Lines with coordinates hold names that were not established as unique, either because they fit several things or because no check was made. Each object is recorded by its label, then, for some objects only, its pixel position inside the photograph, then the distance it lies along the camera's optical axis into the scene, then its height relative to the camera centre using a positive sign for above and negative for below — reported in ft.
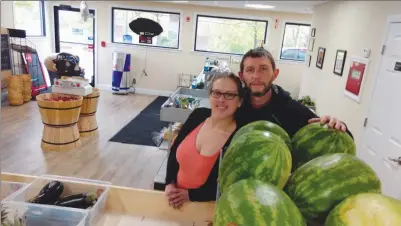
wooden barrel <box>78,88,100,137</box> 14.80 -4.38
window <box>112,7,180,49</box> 26.94 +0.79
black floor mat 16.20 -5.73
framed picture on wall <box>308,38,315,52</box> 19.58 +0.31
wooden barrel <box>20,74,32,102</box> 20.85 -4.42
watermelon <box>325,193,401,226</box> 1.39 -0.77
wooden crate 3.49 -2.06
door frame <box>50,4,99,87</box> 27.14 -0.20
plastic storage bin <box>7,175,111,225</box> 3.43 -1.96
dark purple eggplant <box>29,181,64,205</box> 3.36 -1.93
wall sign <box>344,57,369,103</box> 11.53 -1.03
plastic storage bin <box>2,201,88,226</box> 3.10 -1.97
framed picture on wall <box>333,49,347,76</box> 13.87 -0.53
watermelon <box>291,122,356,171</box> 2.22 -0.71
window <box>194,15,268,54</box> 26.81 +0.73
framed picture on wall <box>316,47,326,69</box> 17.19 -0.44
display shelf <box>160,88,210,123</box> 10.43 -2.67
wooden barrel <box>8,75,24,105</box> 20.03 -4.46
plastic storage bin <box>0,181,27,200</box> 3.54 -1.96
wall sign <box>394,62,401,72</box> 8.86 -0.32
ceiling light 21.93 +2.91
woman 3.75 -1.42
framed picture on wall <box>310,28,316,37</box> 19.60 +1.10
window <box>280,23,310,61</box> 26.40 +0.50
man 3.79 -0.74
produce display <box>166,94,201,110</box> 10.84 -2.38
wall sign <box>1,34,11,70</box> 20.26 -2.17
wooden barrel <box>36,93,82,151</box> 12.68 -3.99
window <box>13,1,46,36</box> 23.73 +0.73
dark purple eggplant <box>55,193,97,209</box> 3.41 -1.98
